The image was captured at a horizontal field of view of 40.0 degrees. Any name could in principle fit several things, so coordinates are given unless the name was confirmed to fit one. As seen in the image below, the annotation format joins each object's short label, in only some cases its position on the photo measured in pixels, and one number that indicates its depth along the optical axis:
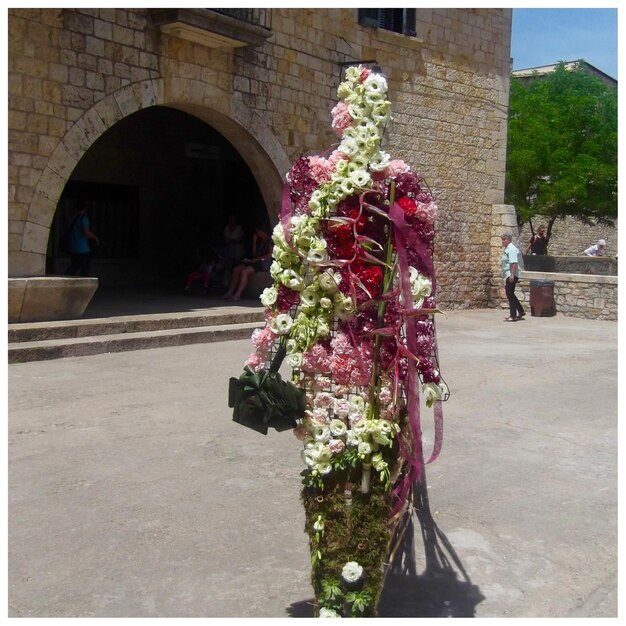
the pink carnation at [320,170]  3.20
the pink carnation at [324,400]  3.17
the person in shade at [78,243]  12.48
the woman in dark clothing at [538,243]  26.98
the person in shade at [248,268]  13.77
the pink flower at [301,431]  3.26
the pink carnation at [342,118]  3.21
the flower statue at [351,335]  3.12
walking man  15.32
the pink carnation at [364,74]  3.24
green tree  28.66
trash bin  16.28
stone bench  9.67
